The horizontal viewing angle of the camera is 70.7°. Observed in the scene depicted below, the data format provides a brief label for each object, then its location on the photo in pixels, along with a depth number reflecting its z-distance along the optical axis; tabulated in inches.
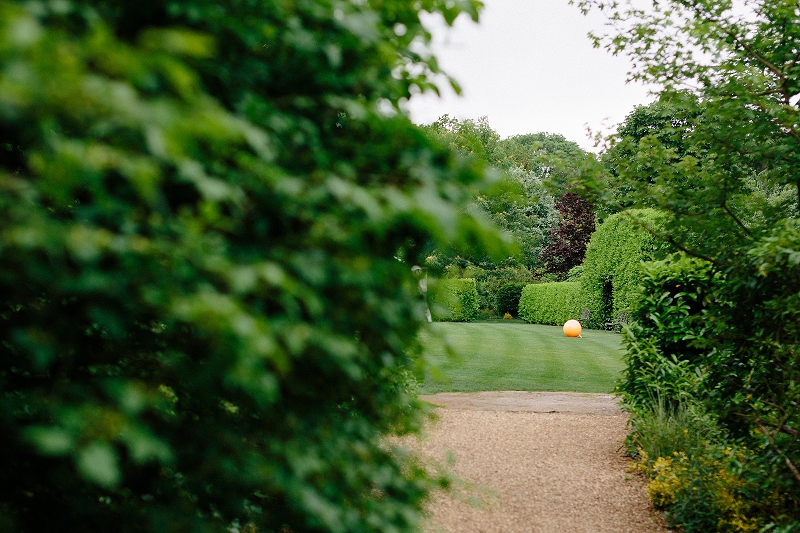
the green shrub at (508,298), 1355.8
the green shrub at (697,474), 170.4
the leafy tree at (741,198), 146.6
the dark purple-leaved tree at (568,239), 1298.0
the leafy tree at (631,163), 169.0
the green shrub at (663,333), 248.1
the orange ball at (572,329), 818.2
